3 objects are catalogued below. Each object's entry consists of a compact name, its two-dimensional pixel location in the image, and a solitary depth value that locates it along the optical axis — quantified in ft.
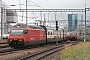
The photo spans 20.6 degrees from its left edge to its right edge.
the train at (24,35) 94.43
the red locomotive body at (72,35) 232.32
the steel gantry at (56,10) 171.68
